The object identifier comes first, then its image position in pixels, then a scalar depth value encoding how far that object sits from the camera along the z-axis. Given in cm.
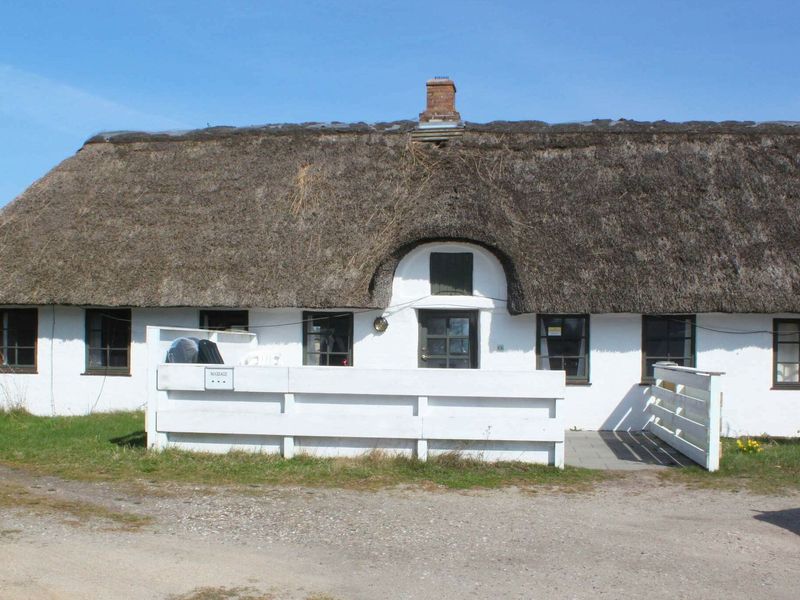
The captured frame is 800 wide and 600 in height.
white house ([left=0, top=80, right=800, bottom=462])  1238
